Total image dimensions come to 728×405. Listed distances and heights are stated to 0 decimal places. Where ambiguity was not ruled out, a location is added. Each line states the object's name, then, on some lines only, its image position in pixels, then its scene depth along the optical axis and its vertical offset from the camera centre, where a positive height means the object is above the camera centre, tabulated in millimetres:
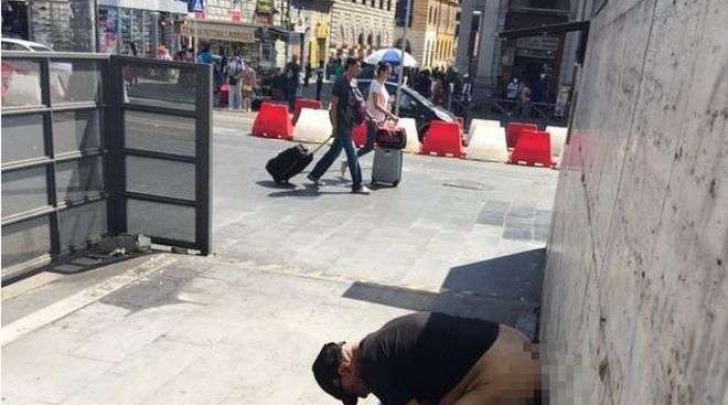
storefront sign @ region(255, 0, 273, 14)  37688 +1354
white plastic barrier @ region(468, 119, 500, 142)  14680 -1568
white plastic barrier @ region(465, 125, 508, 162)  13812 -1904
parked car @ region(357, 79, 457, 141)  15734 -1460
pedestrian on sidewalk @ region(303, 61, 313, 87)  33391 -1978
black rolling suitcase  9859 -1796
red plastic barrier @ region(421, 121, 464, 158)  13938 -1869
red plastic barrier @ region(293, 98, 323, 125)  16469 -1626
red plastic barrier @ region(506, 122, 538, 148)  16031 -1860
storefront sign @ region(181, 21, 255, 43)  26609 -149
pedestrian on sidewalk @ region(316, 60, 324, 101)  25133 -1653
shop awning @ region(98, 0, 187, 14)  19344 +480
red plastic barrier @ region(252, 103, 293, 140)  14578 -1882
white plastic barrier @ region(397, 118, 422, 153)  14086 -1851
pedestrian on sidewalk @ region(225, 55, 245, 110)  20375 -1655
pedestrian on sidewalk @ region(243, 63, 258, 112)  20438 -1651
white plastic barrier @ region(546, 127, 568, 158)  14289 -1709
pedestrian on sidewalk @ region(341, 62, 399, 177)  9945 -948
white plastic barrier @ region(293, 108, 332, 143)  14289 -1864
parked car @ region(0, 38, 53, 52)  15473 -731
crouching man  2920 -1363
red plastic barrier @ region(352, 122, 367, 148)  13617 -1843
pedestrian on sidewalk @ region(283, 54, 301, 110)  23547 -1496
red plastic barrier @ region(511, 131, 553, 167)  13617 -1842
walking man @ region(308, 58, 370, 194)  9383 -960
